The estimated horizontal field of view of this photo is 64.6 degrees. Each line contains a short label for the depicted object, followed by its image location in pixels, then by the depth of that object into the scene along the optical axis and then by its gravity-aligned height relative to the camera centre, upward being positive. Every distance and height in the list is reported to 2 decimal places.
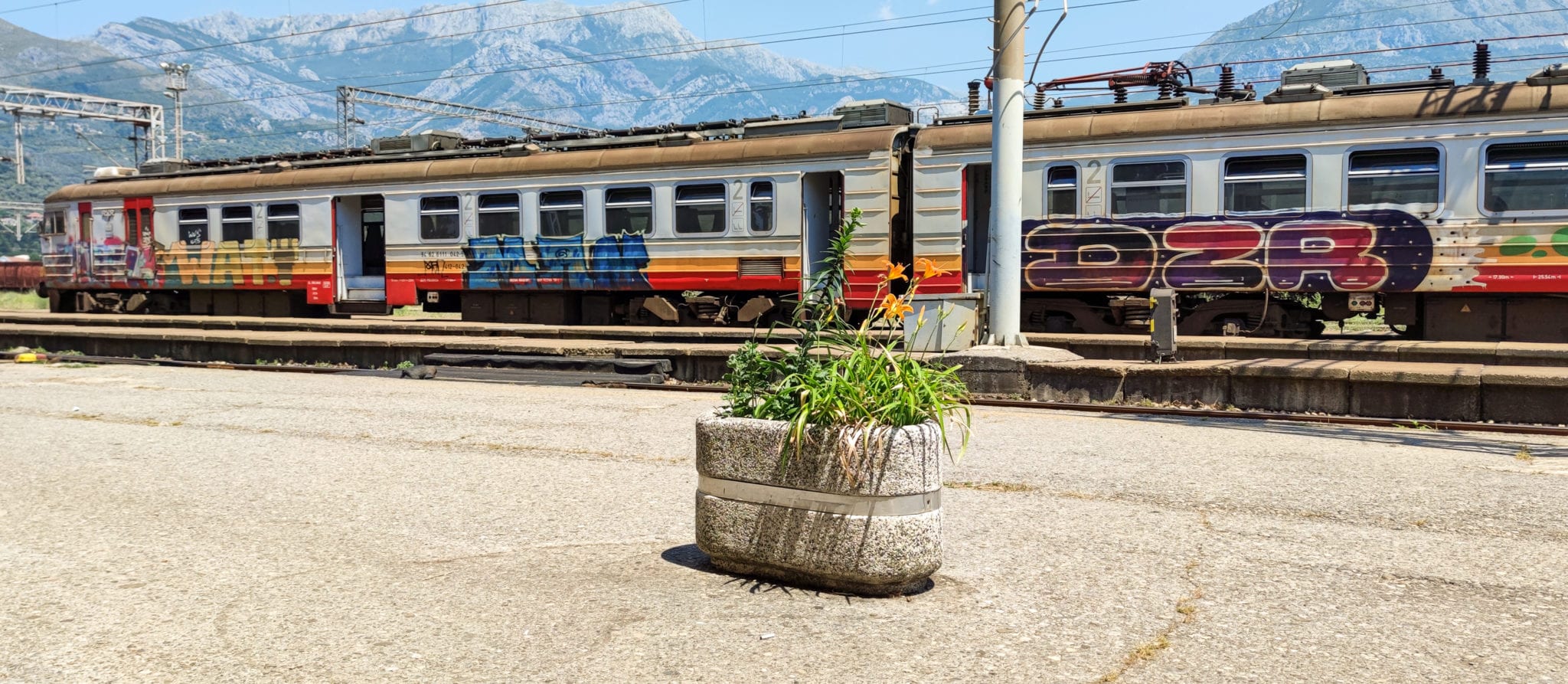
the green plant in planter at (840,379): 4.67 -0.32
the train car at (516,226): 17.95 +1.24
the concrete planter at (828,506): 4.60 -0.80
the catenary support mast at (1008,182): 12.88 +1.22
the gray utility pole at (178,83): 57.44 +10.35
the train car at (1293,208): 13.71 +1.07
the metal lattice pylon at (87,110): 56.25 +8.71
